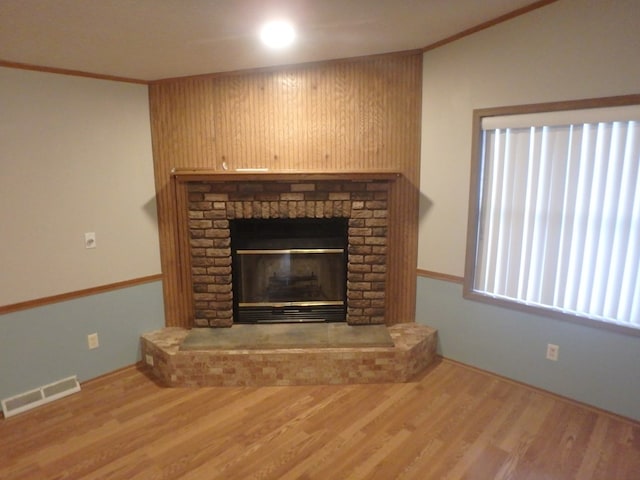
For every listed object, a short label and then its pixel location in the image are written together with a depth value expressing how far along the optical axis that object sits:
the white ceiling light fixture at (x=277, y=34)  2.17
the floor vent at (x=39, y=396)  2.53
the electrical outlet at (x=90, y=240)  2.83
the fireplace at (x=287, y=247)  3.03
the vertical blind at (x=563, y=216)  2.23
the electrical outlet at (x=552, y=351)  2.57
